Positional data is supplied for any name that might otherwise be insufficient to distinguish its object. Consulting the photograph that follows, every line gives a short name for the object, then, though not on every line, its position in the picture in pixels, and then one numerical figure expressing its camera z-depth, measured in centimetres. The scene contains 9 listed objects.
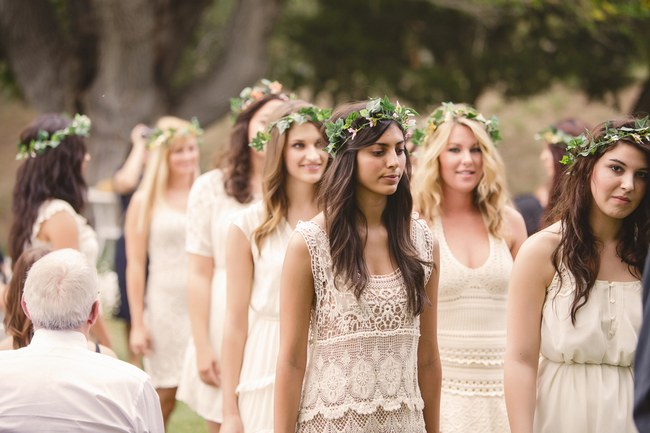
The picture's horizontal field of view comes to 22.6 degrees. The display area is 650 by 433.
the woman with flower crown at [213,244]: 875
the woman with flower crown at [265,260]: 741
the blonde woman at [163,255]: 1089
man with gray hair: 560
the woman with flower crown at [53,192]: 905
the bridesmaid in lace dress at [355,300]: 589
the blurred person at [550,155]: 1015
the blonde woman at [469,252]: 786
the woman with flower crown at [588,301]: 615
